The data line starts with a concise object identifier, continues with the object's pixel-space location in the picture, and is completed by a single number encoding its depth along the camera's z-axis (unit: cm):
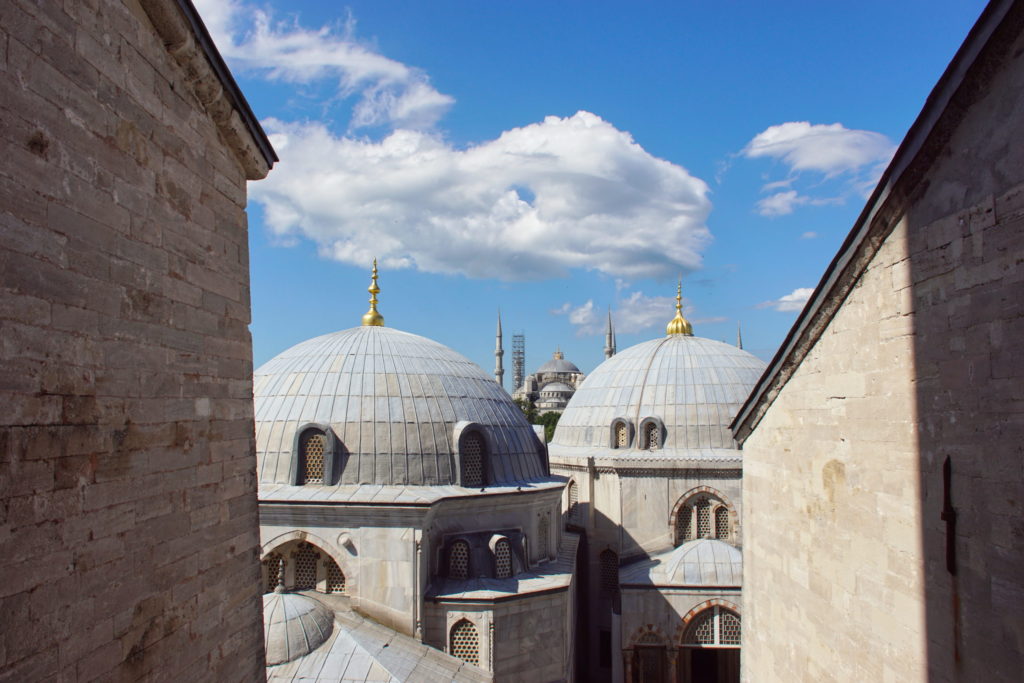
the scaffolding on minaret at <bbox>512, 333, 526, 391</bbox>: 10006
